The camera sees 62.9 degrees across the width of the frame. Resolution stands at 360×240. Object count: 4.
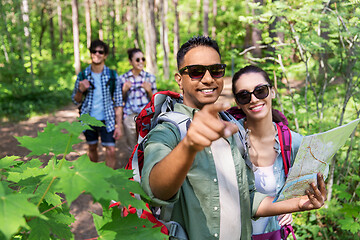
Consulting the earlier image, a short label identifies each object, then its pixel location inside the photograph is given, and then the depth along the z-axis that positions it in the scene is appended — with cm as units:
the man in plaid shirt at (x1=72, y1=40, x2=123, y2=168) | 468
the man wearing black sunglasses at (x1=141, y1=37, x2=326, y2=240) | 104
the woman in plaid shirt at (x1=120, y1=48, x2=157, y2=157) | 504
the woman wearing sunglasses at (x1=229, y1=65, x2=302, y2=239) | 217
